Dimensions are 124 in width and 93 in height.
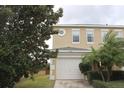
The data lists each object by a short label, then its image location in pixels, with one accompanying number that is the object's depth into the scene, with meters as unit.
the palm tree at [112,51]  5.41
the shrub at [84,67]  6.63
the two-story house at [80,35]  7.72
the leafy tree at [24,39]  4.11
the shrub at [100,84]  4.16
